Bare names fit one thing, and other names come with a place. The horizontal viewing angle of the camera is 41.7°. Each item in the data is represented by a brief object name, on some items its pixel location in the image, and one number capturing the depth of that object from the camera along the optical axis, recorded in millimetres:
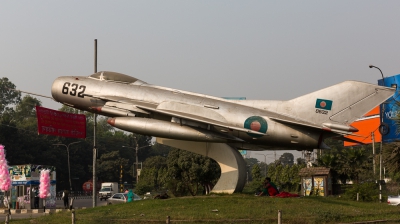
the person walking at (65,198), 45531
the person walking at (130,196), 36719
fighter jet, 24312
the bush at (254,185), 56641
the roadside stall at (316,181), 44469
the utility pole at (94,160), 35062
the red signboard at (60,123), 31922
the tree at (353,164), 53656
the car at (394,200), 36594
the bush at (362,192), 36175
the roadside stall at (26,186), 49500
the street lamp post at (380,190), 37997
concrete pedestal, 28078
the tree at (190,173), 39500
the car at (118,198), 49006
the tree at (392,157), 28250
